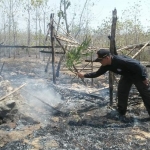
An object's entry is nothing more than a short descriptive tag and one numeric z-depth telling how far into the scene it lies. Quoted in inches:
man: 198.5
